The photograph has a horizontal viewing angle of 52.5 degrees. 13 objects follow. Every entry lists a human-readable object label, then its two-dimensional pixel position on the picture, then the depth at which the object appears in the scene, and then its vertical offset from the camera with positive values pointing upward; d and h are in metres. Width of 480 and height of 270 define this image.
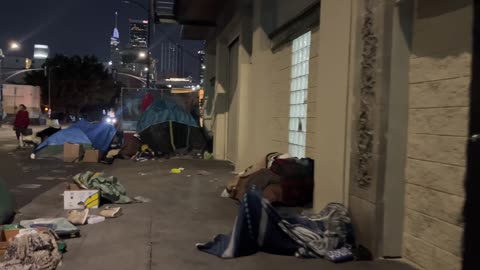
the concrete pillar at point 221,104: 17.39 +0.41
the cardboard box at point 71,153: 16.25 -1.41
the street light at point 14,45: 47.53 +6.28
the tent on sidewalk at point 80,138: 16.72 -0.95
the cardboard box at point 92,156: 16.33 -1.50
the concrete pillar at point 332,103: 5.76 +0.20
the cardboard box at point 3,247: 5.07 -1.46
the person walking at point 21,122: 20.97 -0.55
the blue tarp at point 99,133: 17.34 -0.77
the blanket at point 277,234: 5.21 -1.27
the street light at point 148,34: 30.40 +5.91
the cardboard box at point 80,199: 7.89 -1.43
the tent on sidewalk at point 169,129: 17.38 -0.56
